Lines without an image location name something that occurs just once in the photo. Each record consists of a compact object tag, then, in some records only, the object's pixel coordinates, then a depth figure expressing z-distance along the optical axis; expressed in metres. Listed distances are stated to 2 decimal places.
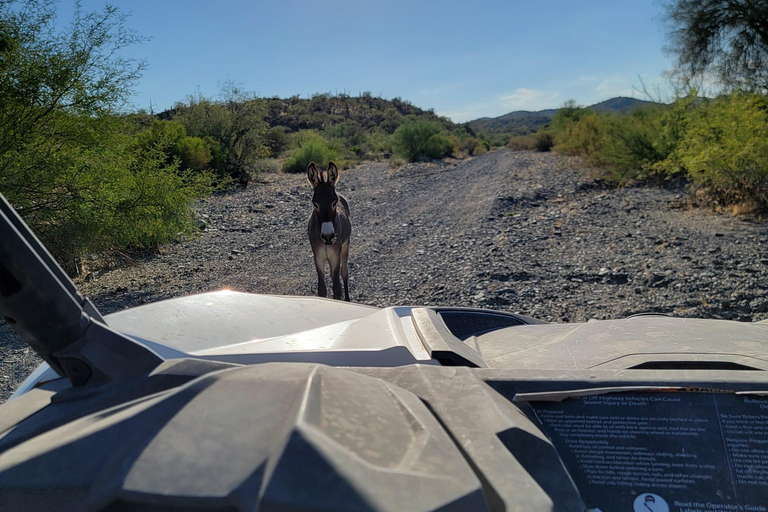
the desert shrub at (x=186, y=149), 19.17
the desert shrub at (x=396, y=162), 33.08
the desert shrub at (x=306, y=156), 29.23
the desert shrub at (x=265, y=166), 25.29
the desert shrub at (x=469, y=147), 48.53
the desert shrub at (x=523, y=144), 43.68
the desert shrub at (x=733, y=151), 11.20
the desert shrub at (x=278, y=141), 36.81
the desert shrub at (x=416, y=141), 35.03
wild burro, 7.06
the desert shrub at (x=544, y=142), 40.88
